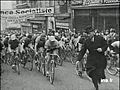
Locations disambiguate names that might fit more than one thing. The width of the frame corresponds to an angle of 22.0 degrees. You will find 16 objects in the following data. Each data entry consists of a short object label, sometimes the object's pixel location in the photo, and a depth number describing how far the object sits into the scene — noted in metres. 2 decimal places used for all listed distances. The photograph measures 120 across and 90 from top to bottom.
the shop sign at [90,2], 25.90
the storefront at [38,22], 36.23
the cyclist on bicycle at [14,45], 13.34
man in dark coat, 7.95
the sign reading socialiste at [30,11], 17.69
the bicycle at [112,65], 12.47
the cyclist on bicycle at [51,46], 10.98
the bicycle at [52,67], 10.47
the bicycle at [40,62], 12.66
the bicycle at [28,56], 14.24
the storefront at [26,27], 42.49
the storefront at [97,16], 24.00
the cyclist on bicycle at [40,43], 12.77
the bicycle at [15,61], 13.19
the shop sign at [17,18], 17.62
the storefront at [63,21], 31.30
